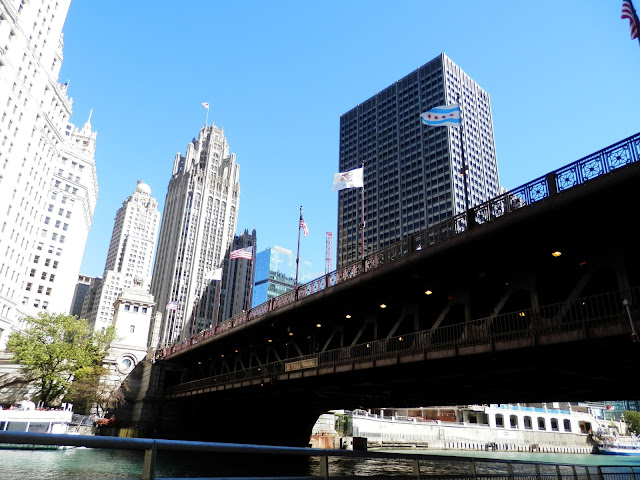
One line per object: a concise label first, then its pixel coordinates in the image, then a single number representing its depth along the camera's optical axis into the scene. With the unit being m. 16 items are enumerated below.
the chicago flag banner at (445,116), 28.42
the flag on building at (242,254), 46.44
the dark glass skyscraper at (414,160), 151.62
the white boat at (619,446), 95.09
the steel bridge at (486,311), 17.41
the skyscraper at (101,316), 195.46
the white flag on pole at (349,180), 36.41
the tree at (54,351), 57.75
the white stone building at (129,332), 68.81
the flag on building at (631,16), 19.48
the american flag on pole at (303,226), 43.72
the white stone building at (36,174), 86.06
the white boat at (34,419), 41.09
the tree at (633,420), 129.12
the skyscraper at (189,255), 175.62
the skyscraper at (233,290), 192.88
